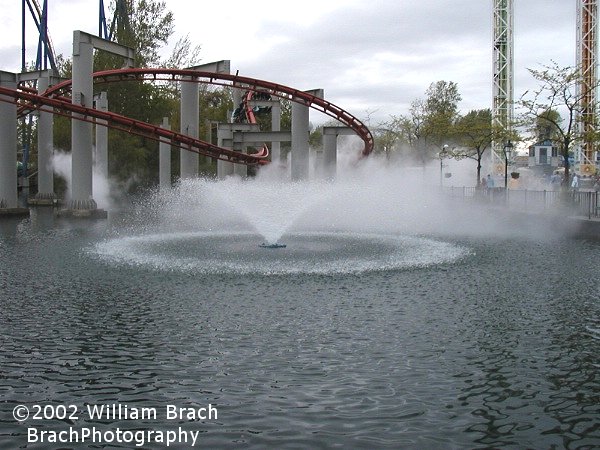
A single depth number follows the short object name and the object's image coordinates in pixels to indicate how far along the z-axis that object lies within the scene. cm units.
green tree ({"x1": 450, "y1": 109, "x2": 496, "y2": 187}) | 5006
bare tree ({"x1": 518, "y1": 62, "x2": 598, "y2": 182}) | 3778
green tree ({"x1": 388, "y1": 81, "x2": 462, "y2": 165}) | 5872
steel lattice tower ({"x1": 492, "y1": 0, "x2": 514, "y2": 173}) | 6391
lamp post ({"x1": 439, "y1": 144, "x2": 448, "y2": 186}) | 5249
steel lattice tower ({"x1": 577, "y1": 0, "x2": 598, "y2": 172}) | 5751
